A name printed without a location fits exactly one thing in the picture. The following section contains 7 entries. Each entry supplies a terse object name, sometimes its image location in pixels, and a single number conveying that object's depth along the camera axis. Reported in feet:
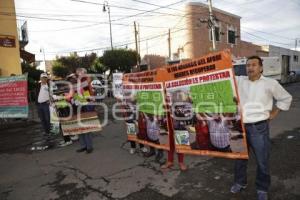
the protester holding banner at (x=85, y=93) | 16.39
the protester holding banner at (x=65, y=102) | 16.90
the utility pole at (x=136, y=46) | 95.38
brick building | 81.10
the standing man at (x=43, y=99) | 20.80
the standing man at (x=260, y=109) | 8.82
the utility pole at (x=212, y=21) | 58.84
